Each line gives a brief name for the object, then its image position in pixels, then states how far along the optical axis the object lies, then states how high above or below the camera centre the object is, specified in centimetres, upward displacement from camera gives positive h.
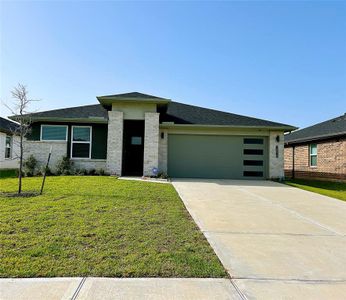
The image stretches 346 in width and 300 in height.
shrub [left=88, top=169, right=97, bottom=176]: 1485 -80
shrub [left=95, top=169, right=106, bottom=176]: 1472 -79
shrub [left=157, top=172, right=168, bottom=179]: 1439 -86
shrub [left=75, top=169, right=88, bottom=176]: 1467 -80
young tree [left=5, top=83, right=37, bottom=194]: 879 +189
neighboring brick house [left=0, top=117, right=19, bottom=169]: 1954 +77
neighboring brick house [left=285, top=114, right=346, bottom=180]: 1602 +76
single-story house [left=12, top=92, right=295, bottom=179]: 1472 +107
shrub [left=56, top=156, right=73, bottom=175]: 1458 -55
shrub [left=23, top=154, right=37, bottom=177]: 1448 -48
